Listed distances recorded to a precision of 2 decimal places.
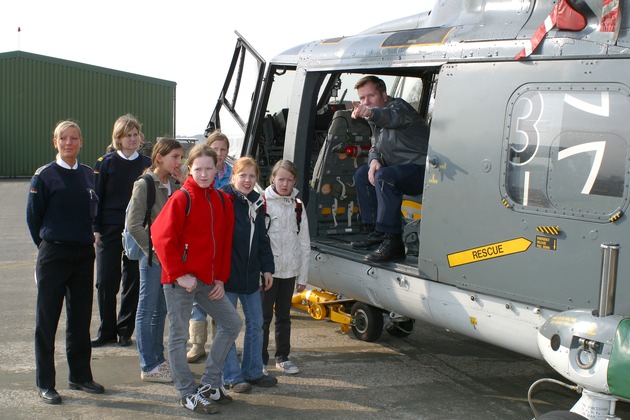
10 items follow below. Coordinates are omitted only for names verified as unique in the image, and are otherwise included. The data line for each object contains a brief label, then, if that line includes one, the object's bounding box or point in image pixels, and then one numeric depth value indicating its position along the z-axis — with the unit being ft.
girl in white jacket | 18.06
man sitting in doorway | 19.10
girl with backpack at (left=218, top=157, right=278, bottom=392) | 16.78
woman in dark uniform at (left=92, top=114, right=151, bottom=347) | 20.40
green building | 93.91
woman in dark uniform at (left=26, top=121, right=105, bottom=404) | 16.05
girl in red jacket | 15.25
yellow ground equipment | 22.28
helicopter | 13.15
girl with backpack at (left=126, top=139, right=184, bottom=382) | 17.26
